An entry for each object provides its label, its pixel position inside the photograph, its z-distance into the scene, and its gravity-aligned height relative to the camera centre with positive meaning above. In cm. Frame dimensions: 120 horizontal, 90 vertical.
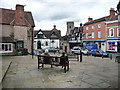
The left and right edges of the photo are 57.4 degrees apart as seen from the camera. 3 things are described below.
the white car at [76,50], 2500 -113
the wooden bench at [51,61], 684 -107
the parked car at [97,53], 1844 -148
